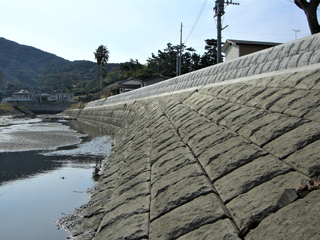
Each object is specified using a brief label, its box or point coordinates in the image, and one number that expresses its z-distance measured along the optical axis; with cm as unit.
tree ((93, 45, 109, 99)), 5894
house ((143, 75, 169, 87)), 3881
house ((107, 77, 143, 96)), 4799
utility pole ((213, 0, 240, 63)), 1598
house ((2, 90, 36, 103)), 8957
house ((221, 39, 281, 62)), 2020
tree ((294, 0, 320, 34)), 1115
